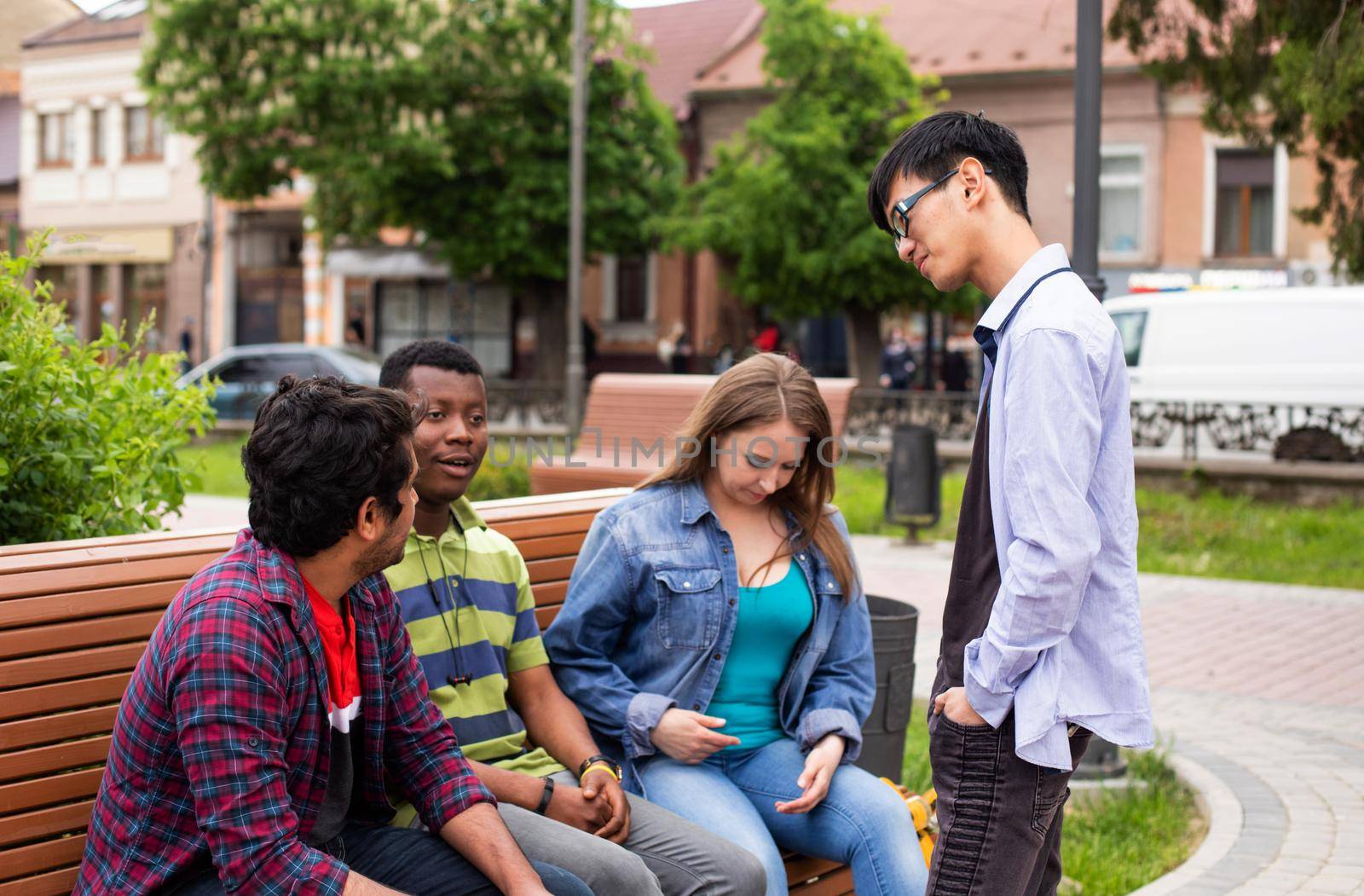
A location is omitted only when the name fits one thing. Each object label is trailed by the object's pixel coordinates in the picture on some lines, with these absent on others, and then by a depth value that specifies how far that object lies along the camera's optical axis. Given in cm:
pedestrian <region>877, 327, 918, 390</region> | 2633
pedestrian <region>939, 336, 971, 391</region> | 2822
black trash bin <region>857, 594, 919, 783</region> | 482
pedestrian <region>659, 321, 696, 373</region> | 2884
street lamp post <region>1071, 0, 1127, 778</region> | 580
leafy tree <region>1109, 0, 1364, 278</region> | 892
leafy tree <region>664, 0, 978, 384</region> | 2389
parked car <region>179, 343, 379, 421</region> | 2170
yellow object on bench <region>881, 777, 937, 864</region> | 369
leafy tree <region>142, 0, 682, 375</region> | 2322
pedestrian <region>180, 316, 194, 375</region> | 3397
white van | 1661
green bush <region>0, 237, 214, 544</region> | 389
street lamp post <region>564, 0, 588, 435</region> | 1895
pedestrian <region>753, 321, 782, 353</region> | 2609
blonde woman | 358
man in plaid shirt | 244
